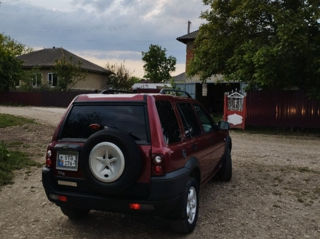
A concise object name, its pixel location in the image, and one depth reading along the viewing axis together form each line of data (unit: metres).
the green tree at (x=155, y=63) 60.78
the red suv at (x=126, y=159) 3.40
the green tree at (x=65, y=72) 35.28
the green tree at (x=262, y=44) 12.50
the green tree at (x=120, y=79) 43.86
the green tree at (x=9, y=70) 30.91
